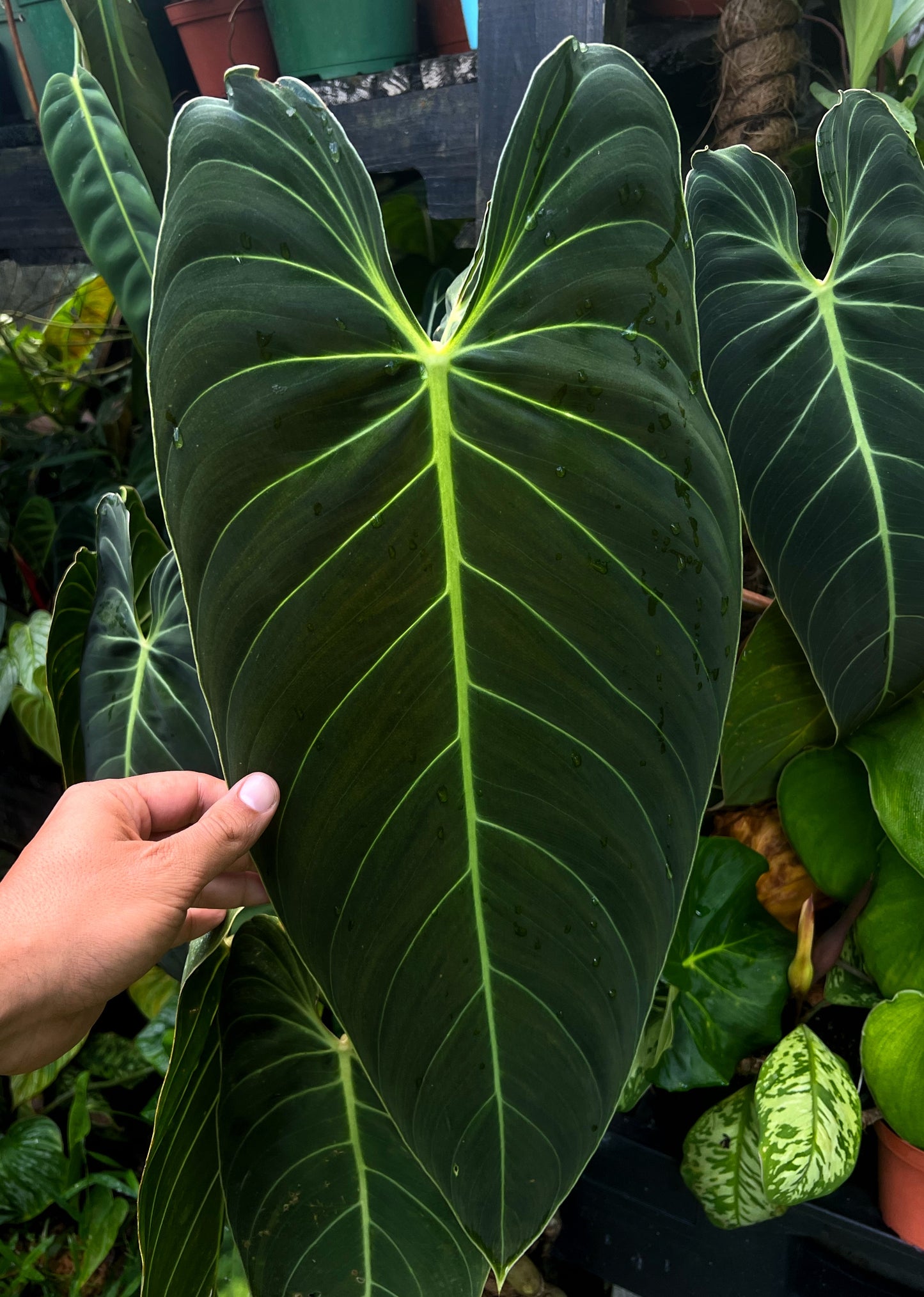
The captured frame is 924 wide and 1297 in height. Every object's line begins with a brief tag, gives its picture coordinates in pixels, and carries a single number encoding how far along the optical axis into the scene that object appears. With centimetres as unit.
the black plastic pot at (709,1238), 97
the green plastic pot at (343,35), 119
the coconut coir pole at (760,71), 95
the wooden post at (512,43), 84
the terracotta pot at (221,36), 133
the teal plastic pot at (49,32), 140
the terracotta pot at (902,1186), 88
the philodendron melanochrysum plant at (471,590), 44
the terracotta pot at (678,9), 109
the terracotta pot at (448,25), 131
